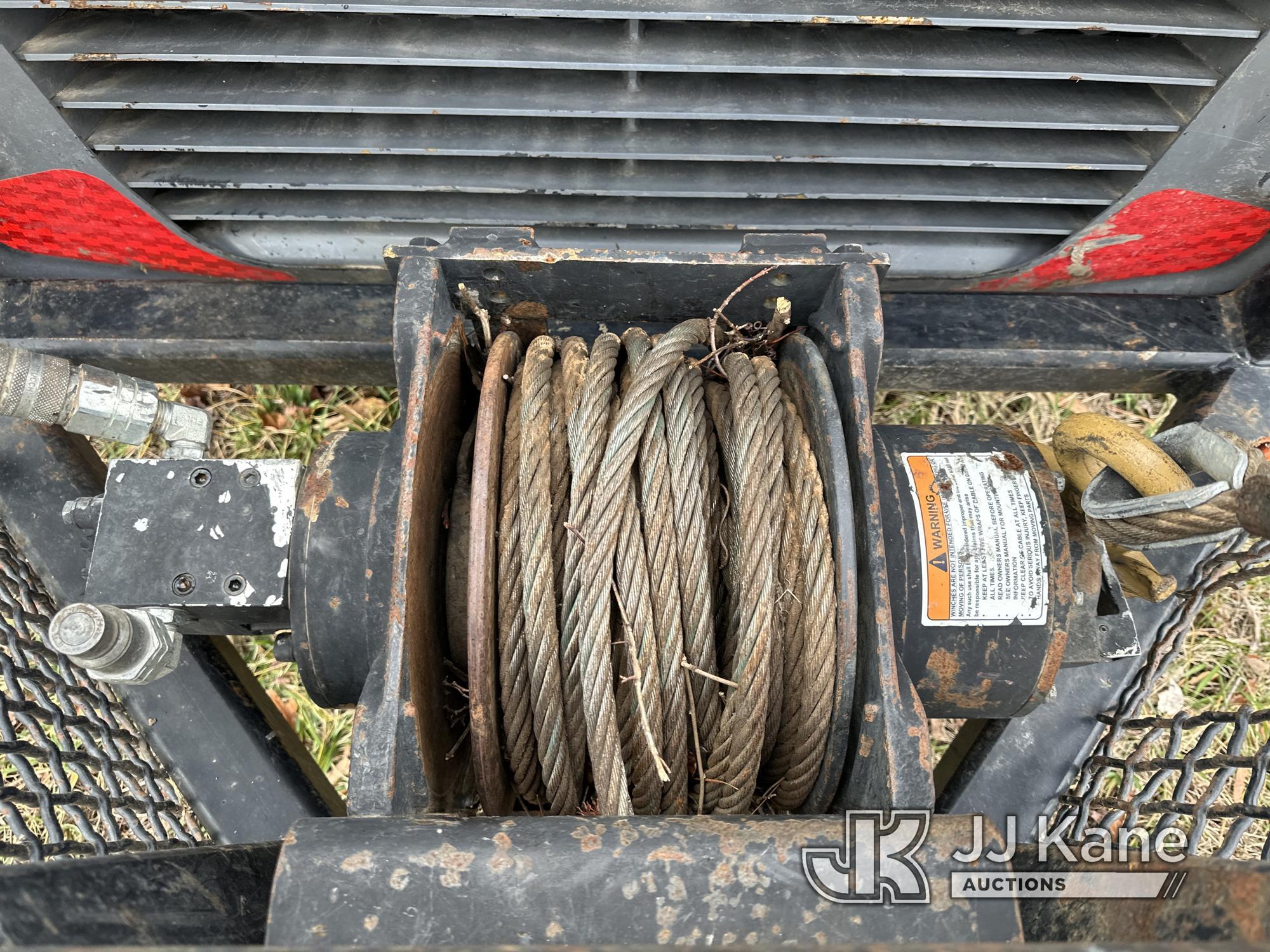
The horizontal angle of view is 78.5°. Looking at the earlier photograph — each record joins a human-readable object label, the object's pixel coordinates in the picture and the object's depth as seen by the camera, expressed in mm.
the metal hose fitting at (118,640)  405
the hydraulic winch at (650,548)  397
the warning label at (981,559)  443
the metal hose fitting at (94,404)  504
